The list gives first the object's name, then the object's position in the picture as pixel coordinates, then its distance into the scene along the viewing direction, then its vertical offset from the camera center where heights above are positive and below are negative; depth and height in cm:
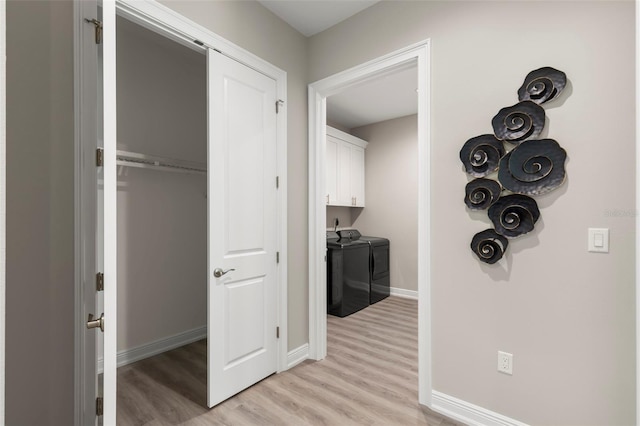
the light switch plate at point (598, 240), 153 -15
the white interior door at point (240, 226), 205 -11
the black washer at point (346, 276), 393 -85
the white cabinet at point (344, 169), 461 +64
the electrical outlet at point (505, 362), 179 -86
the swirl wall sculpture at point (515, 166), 167 +25
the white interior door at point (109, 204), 107 +2
